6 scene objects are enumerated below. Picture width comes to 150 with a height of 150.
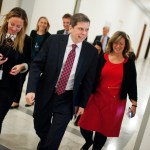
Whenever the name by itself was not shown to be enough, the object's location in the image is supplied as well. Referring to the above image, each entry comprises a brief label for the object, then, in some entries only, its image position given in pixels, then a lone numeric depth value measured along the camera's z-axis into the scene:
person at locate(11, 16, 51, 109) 5.21
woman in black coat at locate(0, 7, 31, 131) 2.84
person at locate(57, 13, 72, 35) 5.51
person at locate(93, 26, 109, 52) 7.88
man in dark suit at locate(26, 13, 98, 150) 2.74
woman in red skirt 3.29
